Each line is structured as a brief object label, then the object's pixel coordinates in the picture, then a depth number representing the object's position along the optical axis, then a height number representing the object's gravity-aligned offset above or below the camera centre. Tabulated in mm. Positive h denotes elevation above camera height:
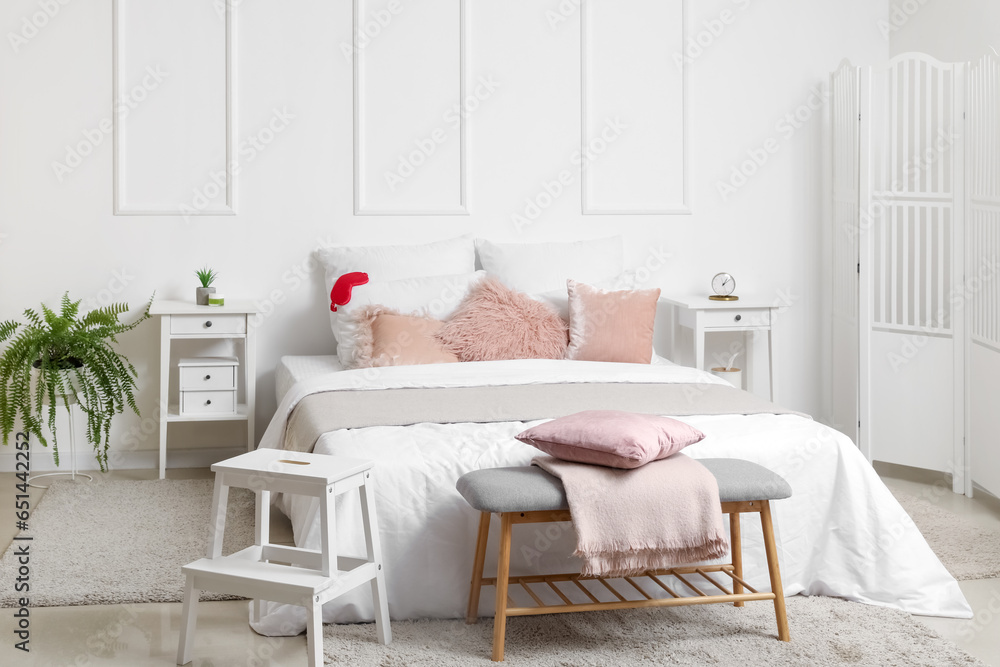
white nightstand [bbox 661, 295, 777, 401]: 4410 +64
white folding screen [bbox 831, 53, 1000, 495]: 3865 +284
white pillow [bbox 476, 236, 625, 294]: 4301 +305
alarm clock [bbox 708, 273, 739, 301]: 4594 +213
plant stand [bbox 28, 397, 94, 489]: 3947 -512
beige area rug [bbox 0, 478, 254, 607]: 2846 -712
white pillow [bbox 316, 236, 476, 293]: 4238 +310
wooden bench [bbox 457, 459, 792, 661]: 2340 -532
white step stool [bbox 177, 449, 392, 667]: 2236 -569
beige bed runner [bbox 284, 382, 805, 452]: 2988 -241
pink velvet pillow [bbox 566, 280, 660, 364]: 3982 +25
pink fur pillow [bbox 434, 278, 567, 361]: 3924 +8
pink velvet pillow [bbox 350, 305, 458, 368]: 3832 -44
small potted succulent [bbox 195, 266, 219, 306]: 4176 +201
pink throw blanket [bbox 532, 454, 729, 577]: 2326 -453
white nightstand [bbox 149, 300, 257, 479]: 4027 -63
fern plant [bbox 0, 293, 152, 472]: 3883 -153
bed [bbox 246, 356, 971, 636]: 2602 -531
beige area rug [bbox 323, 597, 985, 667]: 2393 -806
